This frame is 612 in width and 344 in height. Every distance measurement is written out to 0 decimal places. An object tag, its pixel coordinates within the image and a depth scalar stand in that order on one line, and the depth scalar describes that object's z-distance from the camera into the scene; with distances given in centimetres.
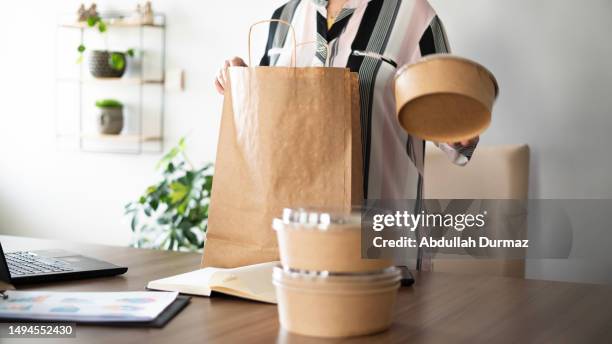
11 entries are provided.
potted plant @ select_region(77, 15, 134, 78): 341
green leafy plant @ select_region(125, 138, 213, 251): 298
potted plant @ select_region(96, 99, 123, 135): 344
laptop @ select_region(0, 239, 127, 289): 101
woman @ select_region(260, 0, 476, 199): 144
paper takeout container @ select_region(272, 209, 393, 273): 74
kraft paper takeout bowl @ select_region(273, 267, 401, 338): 76
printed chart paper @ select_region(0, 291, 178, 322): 80
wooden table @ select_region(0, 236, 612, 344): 78
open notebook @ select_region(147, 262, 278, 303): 94
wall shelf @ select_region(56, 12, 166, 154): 343
